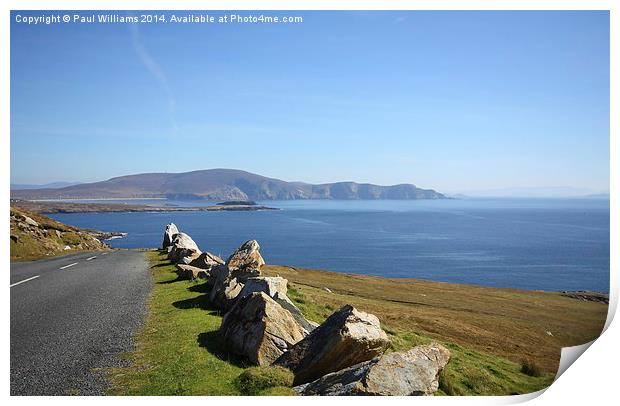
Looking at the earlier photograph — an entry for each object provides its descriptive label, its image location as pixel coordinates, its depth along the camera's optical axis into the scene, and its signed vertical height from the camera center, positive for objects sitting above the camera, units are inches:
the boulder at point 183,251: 894.4 -117.3
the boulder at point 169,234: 1256.2 -110.5
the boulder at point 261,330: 383.9 -116.4
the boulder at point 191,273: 723.4 -124.1
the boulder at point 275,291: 446.9 -101.8
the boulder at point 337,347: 355.6 -118.6
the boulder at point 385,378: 321.1 -131.8
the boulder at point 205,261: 798.5 -118.0
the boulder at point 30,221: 1354.6 -81.4
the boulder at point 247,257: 731.4 -104.0
